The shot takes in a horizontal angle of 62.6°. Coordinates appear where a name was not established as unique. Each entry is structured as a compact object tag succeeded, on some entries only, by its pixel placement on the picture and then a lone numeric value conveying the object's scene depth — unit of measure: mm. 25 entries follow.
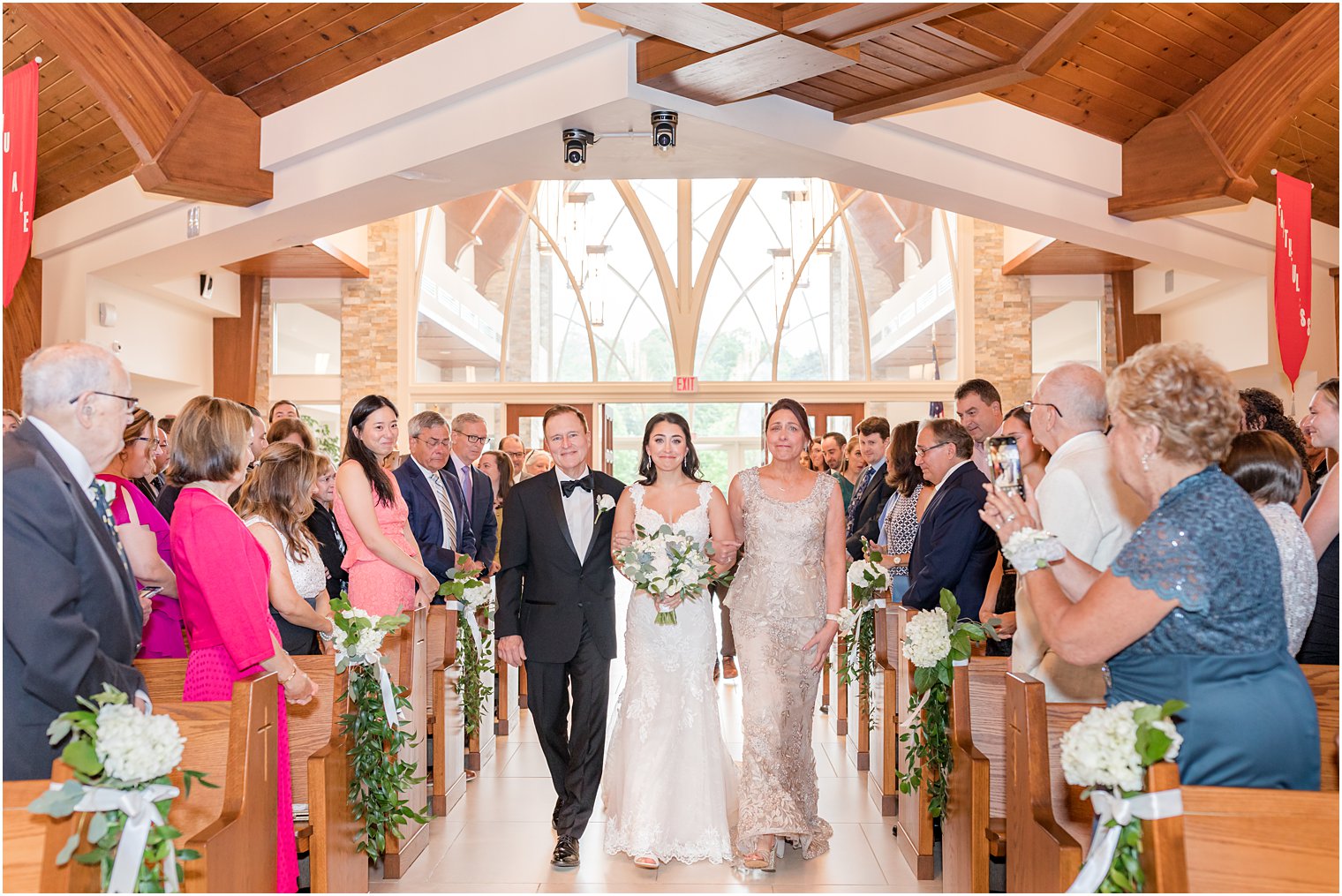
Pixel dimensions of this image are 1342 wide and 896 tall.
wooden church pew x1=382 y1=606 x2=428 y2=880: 4534
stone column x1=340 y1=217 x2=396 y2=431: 14422
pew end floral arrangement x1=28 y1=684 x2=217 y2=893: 2166
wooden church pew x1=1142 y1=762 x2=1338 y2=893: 2125
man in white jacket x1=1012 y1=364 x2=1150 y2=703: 3373
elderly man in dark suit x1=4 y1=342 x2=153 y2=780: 2369
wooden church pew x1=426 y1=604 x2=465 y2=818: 5328
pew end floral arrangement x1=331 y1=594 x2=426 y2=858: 4055
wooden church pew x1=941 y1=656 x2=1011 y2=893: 3709
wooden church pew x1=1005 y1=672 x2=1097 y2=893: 2668
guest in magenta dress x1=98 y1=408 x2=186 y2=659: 3787
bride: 4633
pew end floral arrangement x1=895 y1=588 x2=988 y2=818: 4000
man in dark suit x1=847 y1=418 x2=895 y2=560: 7559
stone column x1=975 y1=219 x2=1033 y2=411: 14195
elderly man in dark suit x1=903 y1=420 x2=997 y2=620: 4656
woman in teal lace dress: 2293
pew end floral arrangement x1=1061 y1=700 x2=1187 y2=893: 2132
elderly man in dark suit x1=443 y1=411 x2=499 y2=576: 7547
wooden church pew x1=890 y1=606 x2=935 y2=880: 4465
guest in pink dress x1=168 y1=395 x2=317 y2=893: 3312
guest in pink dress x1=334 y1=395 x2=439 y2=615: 5066
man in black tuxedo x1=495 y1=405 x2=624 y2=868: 4703
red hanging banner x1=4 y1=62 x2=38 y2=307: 5973
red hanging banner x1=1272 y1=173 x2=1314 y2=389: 8141
